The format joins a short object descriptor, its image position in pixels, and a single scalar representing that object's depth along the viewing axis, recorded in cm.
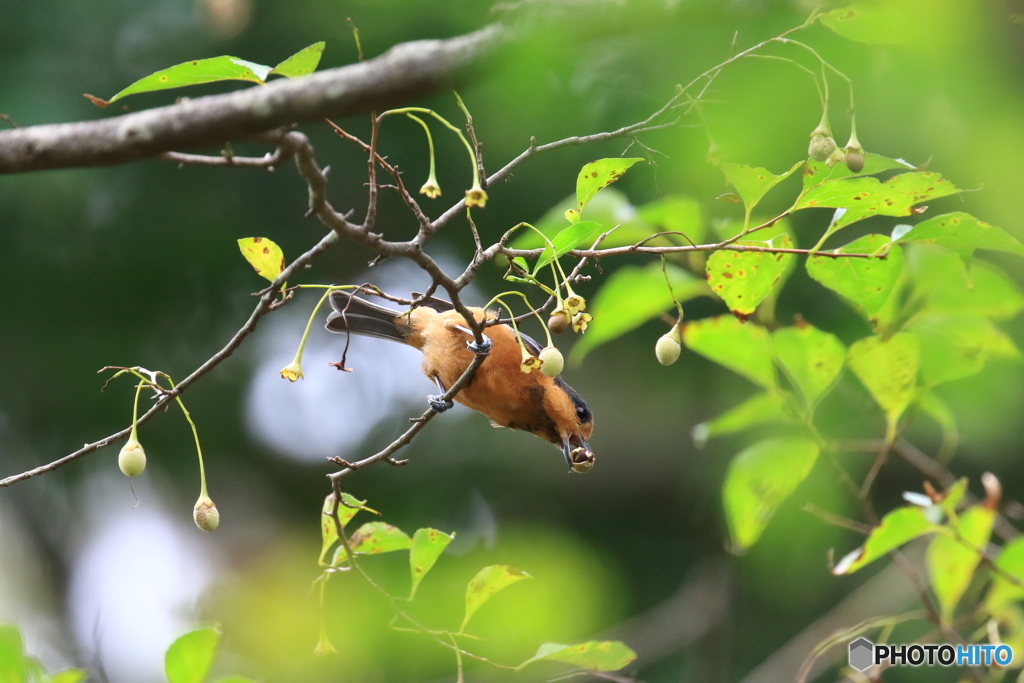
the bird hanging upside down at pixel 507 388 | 754
